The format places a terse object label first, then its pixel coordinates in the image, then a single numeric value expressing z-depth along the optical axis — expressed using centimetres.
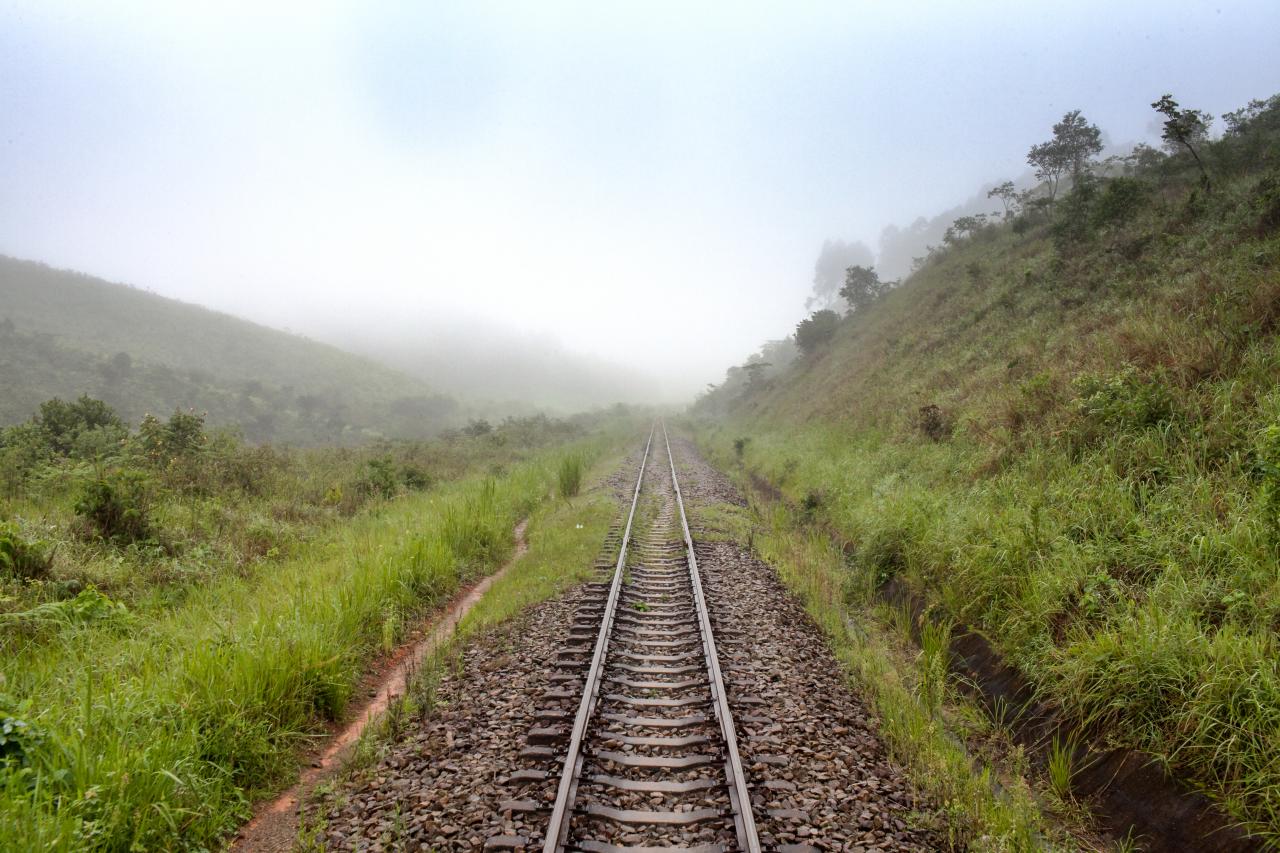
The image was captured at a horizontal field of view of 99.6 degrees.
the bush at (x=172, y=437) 1227
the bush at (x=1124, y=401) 738
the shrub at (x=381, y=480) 1373
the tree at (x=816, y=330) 4094
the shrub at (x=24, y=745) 323
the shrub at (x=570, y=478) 1595
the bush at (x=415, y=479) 1516
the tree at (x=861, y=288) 4116
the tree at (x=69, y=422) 1265
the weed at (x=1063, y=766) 412
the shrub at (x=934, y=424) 1222
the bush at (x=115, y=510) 777
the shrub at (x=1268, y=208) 1007
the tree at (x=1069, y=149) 3061
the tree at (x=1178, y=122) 1508
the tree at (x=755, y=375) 4597
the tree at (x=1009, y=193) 3322
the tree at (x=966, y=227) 3359
